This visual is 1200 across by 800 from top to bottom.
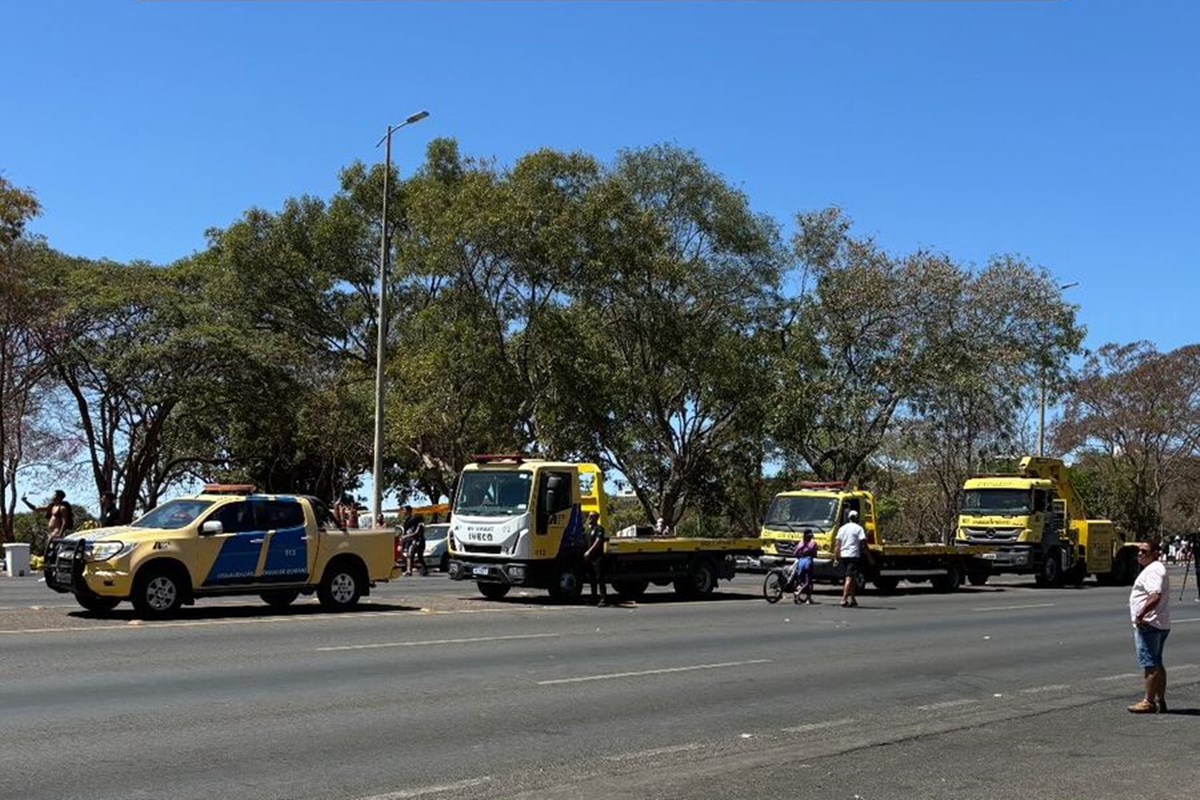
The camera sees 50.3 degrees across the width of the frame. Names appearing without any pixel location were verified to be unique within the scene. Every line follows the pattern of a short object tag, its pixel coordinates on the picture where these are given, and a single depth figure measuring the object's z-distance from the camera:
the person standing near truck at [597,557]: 23.14
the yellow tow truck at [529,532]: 22.84
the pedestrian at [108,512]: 33.50
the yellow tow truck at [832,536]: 28.11
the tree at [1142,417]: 63.00
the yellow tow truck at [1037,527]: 33.78
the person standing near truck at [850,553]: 24.23
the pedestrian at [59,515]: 27.88
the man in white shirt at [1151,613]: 11.20
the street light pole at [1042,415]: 44.87
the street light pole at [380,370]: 33.94
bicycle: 24.92
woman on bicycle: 24.95
